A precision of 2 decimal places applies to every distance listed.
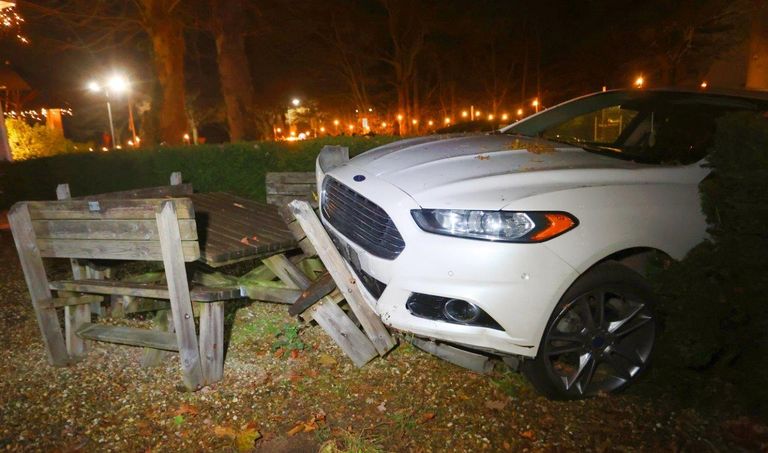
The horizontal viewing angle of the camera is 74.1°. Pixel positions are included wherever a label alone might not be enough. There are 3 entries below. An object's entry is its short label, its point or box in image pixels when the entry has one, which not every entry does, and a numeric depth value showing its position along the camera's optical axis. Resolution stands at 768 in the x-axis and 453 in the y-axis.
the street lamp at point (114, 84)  20.63
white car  2.68
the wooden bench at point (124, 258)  3.23
